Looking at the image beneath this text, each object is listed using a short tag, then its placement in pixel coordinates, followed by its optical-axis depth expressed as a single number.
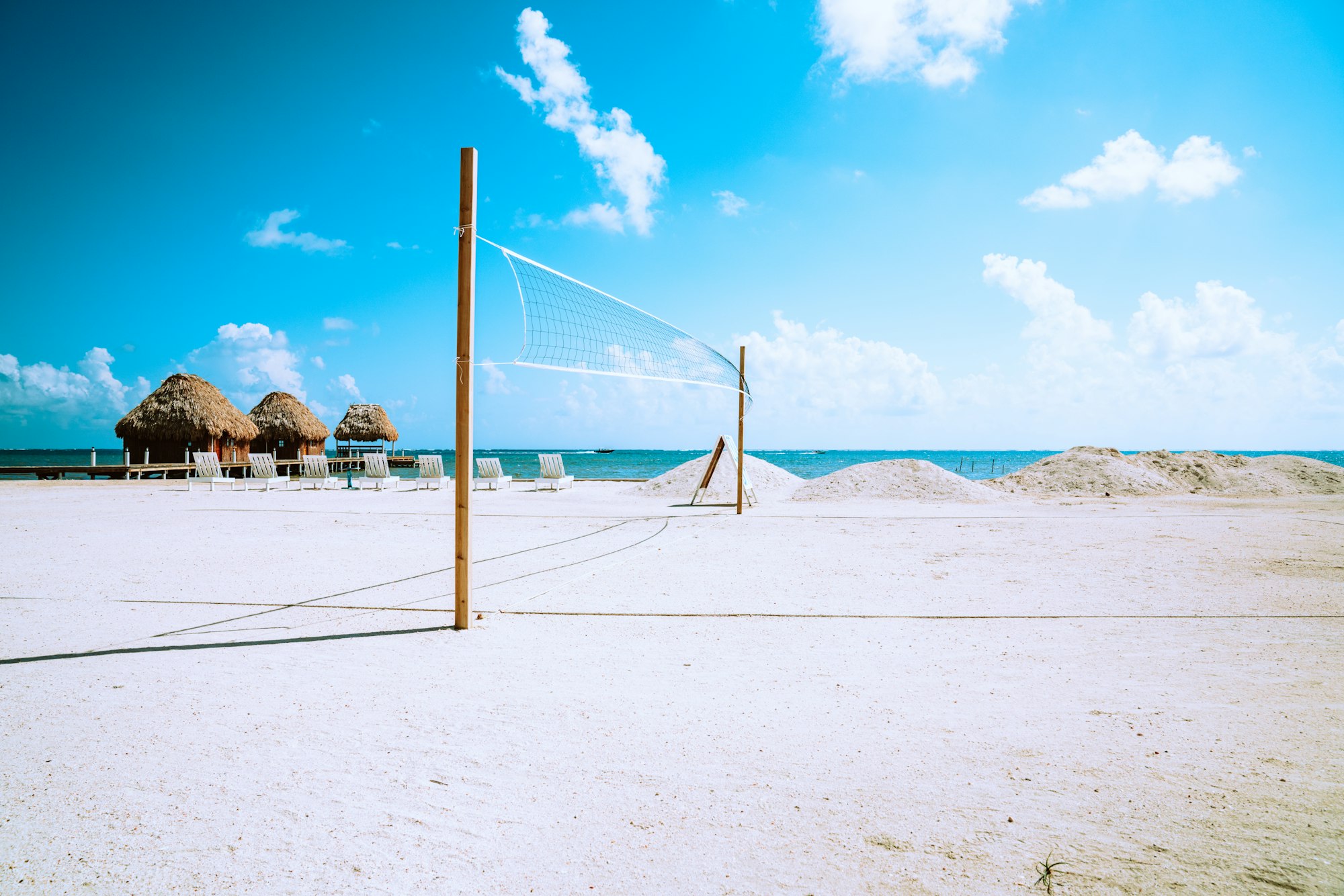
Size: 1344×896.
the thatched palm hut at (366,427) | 36.22
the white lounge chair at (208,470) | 19.34
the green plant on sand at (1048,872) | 2.11
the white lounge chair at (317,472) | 20.47
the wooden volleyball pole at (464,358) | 5.04
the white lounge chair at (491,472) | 19.89
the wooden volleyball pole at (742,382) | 12.32
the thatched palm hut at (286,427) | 32.56
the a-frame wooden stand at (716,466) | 15.98
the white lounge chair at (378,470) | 19.73
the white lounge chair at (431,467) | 19.39
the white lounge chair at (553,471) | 20.00
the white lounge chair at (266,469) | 19.39
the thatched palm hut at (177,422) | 26.92
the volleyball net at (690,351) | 9.50
